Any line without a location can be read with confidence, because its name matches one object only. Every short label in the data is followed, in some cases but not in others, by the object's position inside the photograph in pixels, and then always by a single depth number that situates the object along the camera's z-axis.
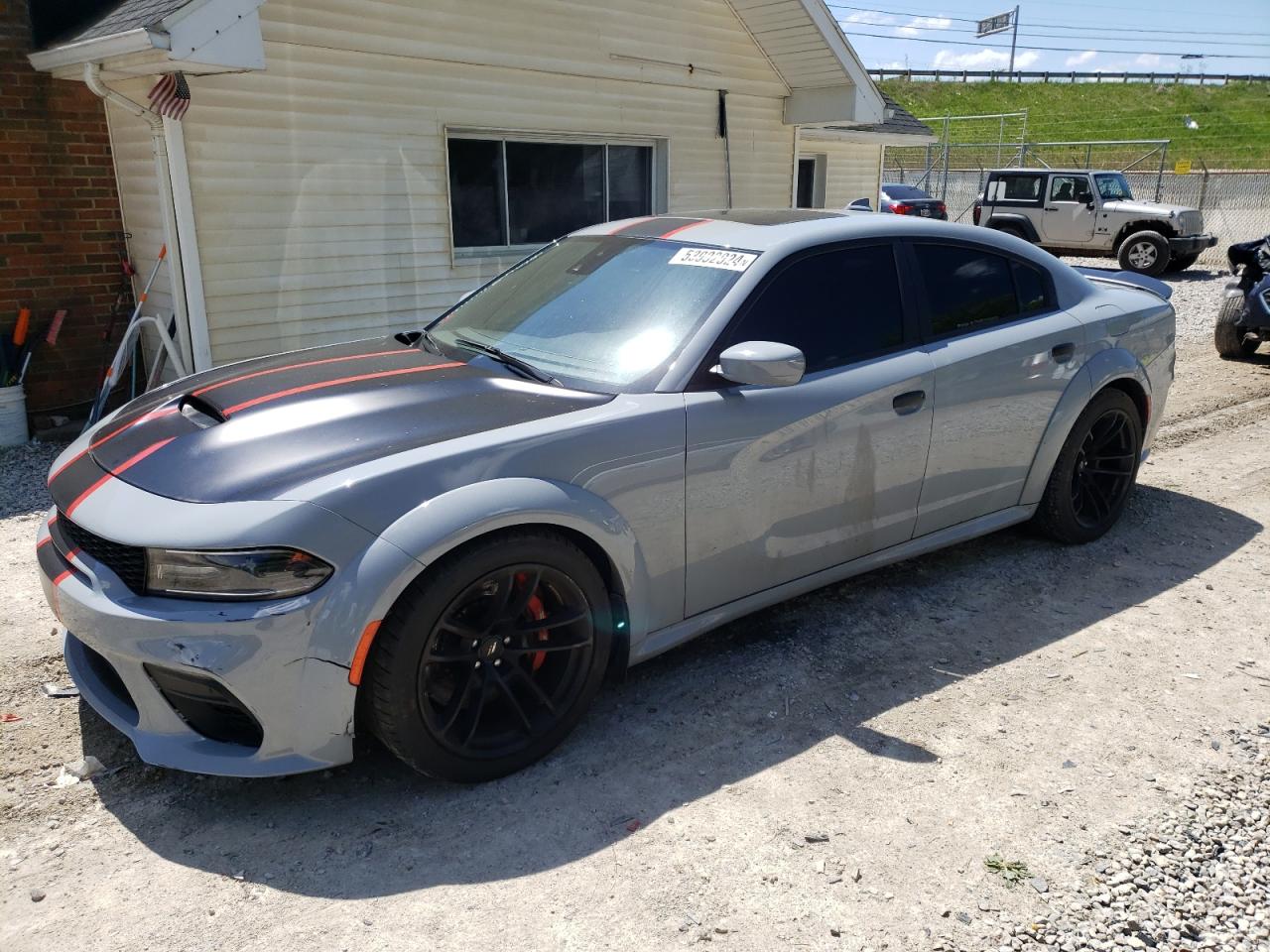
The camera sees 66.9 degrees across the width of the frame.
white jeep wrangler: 18.16
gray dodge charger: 2.61
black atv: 9.33
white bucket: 6.68
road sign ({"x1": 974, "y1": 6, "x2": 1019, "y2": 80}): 58.94
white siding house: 6.70
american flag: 6.32
